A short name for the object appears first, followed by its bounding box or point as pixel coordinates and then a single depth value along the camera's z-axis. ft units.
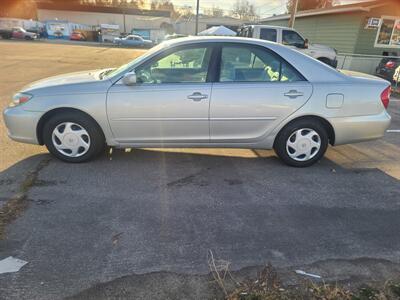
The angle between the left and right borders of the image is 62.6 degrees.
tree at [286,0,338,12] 137.08
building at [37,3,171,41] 227.20
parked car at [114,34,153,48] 156.66
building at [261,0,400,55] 52.01
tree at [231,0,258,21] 245.10
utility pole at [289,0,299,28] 60.80
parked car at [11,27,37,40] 153.07
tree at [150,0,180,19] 304.30
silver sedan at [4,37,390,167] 13.65
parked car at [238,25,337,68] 46.24
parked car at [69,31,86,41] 181.78
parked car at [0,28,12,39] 149.69
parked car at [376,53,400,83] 44.80
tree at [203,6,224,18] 268.80
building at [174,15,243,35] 199.62
